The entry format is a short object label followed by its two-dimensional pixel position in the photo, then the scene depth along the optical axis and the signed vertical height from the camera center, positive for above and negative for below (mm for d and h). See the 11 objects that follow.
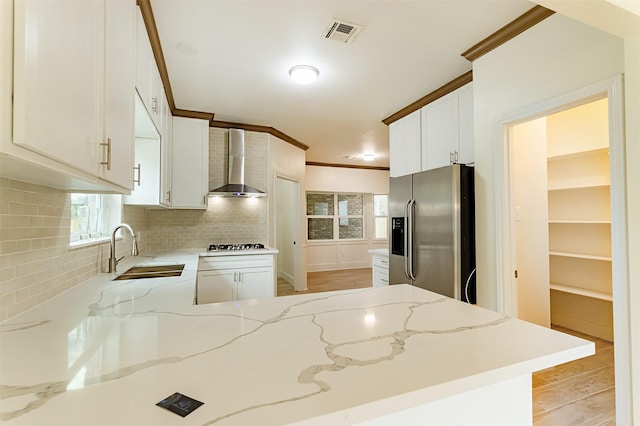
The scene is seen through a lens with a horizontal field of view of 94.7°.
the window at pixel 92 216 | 1795 +36
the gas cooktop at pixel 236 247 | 3894 -352
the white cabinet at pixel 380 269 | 3713 -626
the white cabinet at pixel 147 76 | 1708 +994
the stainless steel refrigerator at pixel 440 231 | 2350 -91
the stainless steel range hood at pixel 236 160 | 4141 +859
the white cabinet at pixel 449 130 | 2793 +933
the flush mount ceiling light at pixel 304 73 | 2645 +1347
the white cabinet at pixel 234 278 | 3375 -682
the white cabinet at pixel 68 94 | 618 +349
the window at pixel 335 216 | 7359 +118
